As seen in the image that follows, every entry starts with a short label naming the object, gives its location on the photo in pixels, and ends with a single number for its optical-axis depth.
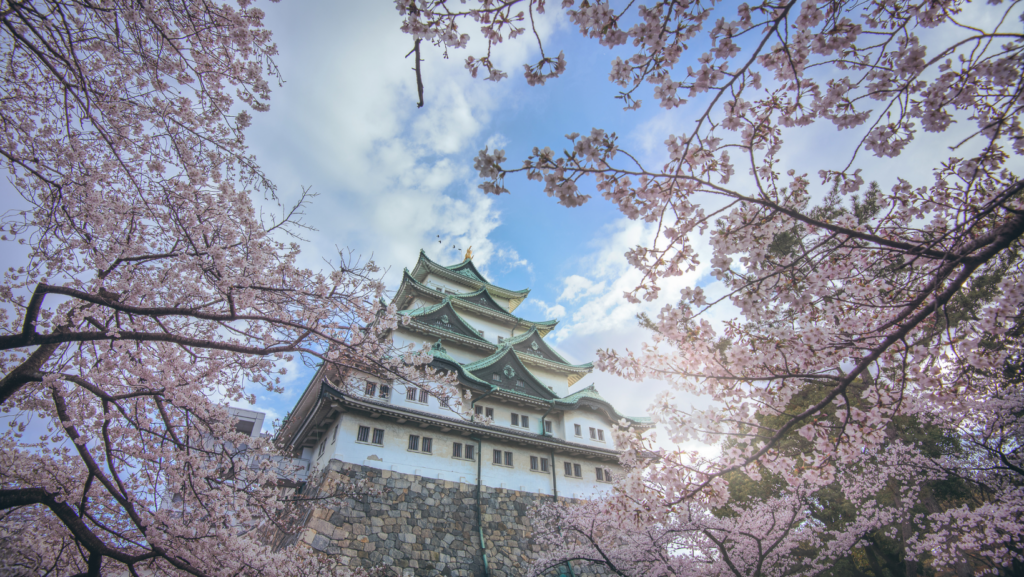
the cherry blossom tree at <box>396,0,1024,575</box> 3.69
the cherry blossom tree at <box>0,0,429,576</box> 5.09
